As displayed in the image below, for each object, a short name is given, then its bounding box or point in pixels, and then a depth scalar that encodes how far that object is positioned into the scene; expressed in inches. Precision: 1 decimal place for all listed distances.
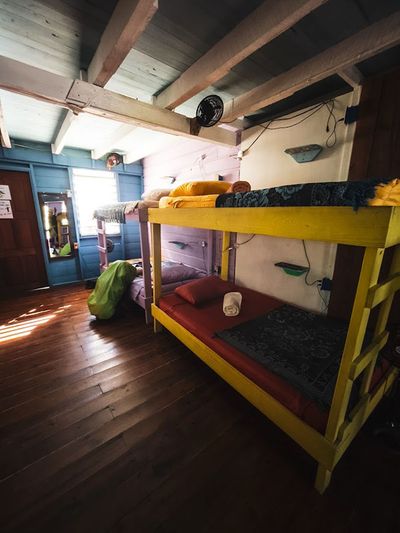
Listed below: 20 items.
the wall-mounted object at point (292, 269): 94.6
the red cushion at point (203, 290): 96.8
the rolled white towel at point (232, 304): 86.4
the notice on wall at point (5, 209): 155.8
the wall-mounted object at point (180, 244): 159.1
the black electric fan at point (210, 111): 77.1
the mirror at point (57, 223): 171.6
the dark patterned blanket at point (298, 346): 52.4
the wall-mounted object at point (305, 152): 84.3
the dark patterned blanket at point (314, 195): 33.3
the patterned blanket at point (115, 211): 119.3
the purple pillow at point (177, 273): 132.3
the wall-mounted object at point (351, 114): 74.5
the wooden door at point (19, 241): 159.0
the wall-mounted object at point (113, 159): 155.1
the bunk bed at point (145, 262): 114.0
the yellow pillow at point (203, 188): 75.0
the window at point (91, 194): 186.2
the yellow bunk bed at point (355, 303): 34.3
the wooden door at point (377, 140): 67.7
